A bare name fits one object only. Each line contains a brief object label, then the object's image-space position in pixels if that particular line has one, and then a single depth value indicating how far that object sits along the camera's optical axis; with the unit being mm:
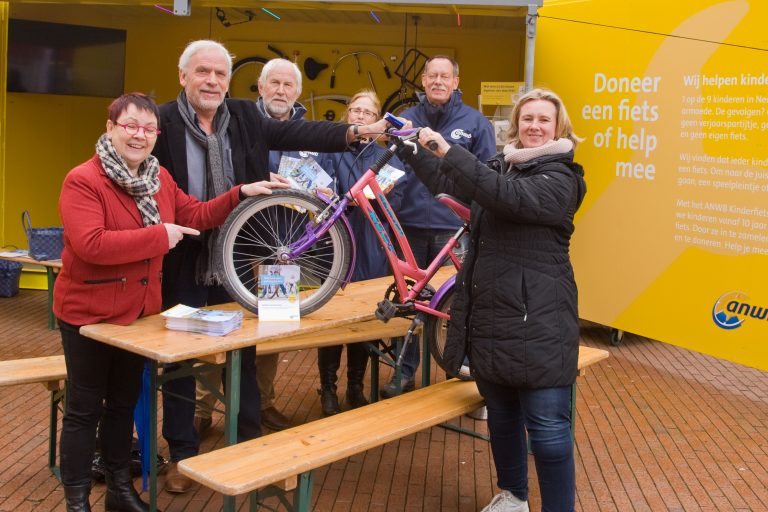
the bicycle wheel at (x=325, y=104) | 10266
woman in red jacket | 3135
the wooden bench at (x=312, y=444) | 2895
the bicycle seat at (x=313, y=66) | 10203
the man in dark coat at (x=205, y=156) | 3660
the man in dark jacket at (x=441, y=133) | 5246
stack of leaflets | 3281
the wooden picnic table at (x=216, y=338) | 3074
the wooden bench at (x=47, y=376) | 3901
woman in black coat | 3238
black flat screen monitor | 9312
